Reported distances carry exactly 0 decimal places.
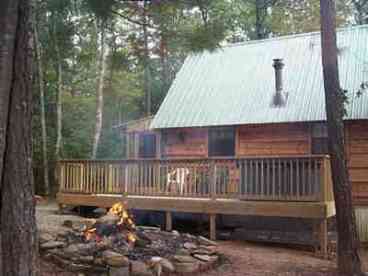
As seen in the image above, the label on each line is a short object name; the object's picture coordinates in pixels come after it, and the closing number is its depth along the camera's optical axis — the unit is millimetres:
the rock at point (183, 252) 8406
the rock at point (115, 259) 7488
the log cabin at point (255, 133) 10516
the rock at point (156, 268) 7550
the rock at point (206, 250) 8641
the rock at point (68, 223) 10040
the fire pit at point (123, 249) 7609
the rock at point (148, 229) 9631
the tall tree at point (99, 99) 20792
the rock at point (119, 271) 7406
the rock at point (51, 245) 8086
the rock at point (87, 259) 7734
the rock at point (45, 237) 8359
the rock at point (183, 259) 8031
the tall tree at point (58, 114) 20456
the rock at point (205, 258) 8362
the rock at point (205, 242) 9278
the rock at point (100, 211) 13145
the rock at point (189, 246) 8758
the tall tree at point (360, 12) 22609
